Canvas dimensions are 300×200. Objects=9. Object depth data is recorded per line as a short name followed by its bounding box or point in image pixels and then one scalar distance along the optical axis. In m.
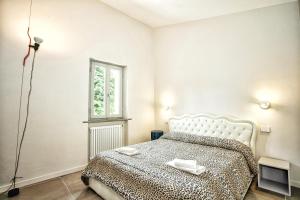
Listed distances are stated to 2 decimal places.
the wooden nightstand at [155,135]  4.16
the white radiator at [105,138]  3.35
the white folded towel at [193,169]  1.86
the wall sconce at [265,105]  3.00
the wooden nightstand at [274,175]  2.54
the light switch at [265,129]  3.03
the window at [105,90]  3.51
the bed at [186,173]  1.71
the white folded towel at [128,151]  2.52
